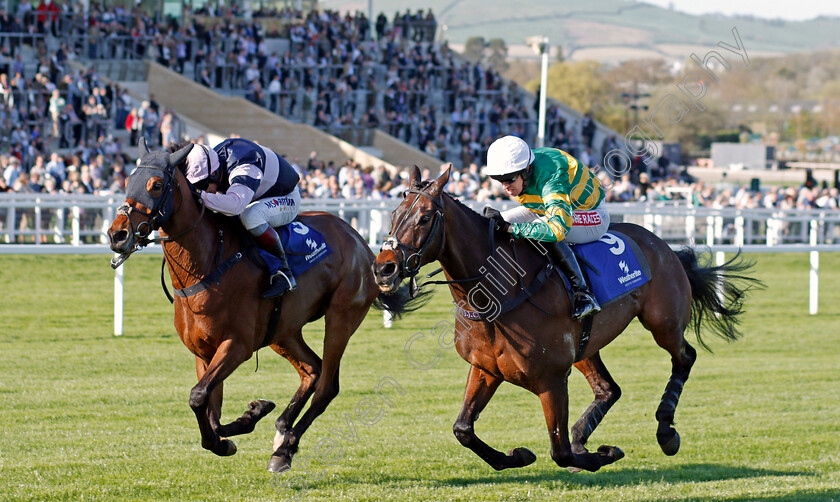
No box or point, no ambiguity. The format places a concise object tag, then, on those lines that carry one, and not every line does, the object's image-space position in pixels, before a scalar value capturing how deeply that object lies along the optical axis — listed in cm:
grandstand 3825
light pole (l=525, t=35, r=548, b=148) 4487
